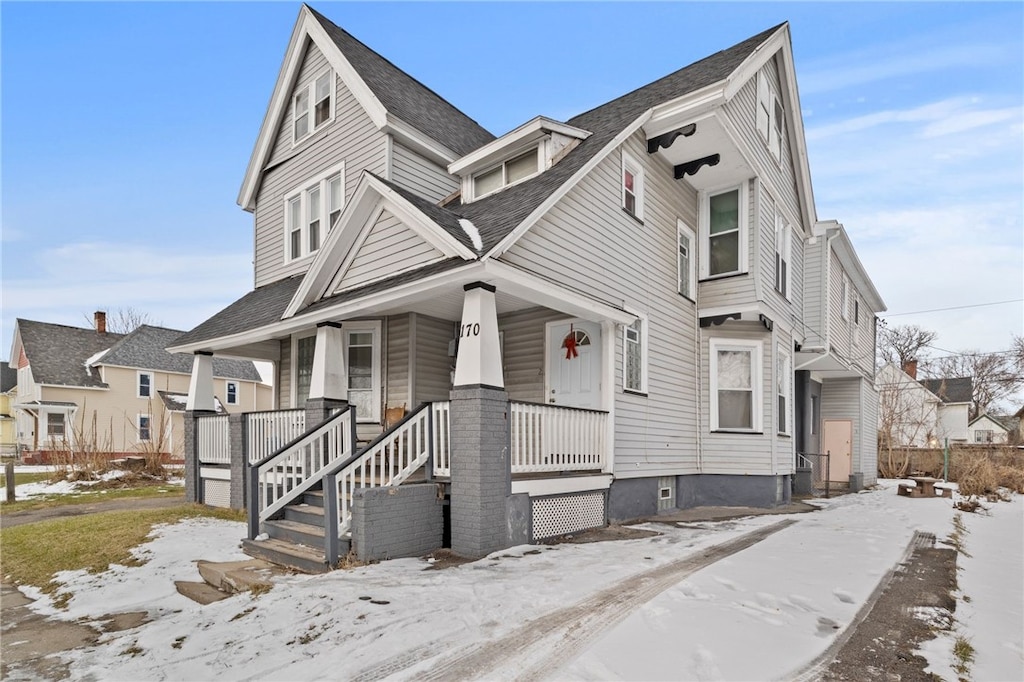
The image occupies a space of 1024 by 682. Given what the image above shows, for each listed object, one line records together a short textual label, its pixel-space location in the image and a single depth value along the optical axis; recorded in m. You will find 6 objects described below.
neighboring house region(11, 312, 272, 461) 30.08
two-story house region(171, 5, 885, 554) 7.67
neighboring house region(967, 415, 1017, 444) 50.59
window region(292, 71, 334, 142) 12.97
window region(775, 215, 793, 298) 13.25
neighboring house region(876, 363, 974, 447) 28.28
